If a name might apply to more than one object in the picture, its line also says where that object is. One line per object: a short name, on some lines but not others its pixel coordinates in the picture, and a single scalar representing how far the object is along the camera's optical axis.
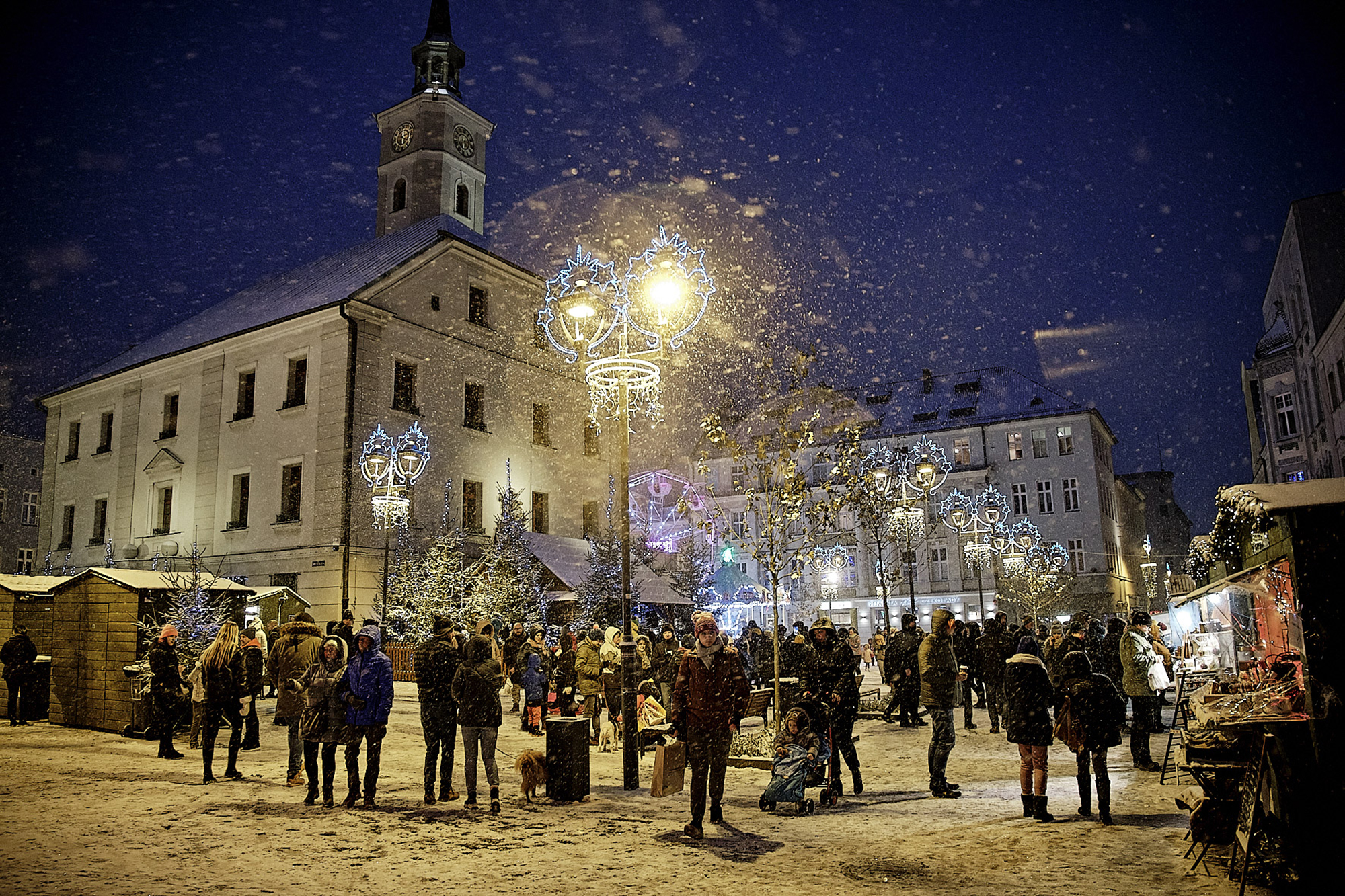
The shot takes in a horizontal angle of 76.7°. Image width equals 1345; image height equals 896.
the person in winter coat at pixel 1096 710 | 7.94
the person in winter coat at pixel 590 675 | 14.38
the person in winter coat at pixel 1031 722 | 8.14
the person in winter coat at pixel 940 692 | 9.45
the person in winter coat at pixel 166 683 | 12.81
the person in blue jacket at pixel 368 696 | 8.96
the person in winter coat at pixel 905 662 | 13.90
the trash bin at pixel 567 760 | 9.55
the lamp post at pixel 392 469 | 21.25
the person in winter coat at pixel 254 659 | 12.52
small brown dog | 9.64
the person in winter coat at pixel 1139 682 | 10.92
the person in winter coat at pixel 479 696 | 9.02
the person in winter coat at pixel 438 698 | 9.14
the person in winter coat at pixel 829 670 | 9.20
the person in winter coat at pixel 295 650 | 12.32
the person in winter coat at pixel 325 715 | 9.16
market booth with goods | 5.77
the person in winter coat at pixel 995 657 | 15.28
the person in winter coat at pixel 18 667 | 16.77
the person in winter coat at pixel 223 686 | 10.39
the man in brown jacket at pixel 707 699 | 7.98
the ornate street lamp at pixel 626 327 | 10.37
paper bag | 8.78
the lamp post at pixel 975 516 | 28.06
